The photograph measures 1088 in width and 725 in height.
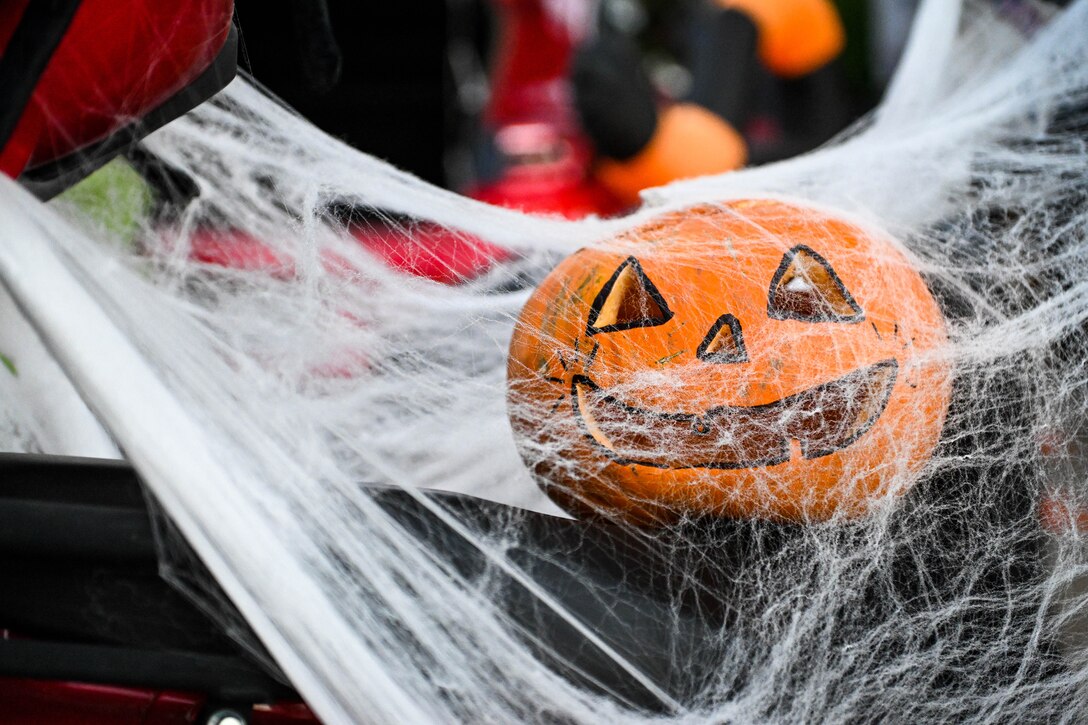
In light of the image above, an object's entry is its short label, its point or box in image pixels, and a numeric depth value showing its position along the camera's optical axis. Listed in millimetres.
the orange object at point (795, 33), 4619
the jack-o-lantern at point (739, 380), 1812
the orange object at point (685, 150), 4231
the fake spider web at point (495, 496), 1762
